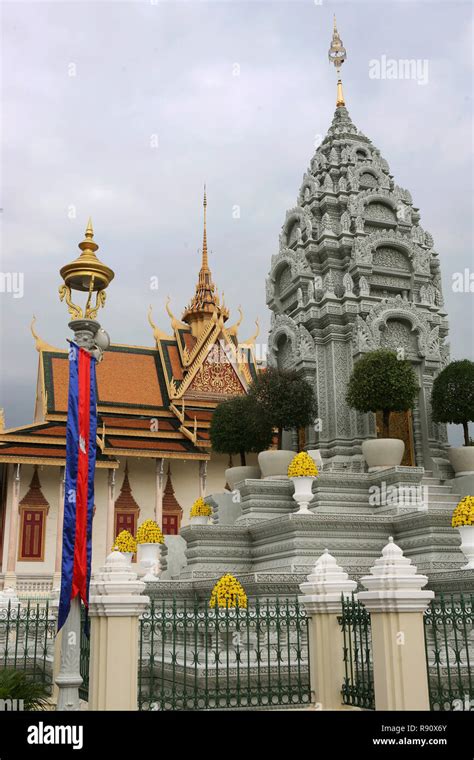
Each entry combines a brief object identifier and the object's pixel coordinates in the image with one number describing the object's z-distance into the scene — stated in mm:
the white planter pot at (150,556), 15547
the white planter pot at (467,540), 11547
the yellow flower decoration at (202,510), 17094
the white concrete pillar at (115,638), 6250
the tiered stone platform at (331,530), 12516
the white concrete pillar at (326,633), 7086
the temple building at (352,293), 16281
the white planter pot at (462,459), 15195
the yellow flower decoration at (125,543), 16922
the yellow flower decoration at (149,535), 15773
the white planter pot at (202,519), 17109
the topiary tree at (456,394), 14992
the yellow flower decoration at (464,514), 11633
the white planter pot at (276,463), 15602
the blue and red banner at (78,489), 6250
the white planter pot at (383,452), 14719
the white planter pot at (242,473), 16922
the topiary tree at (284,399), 16016
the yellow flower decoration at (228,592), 9383
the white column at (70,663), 5953
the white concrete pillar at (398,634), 5996
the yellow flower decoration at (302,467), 13836
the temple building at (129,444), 24281
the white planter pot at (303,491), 13648
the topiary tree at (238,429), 16703
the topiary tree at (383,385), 14641
